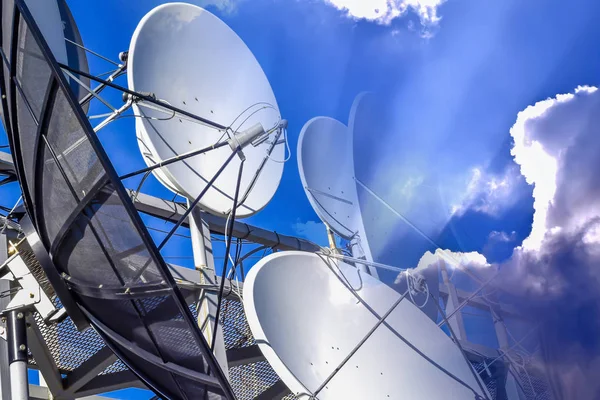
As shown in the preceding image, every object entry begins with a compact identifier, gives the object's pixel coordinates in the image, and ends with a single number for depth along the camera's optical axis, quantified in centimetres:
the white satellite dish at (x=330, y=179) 1032
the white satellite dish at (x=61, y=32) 746
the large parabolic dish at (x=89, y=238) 552
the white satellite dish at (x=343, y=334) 752
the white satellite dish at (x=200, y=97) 841
